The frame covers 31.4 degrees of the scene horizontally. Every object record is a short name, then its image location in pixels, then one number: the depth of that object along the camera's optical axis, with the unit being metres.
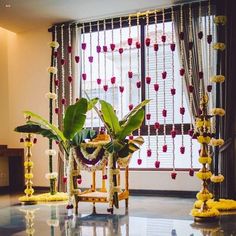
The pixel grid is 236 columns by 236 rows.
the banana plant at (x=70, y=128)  5.01
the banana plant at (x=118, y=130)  4.97
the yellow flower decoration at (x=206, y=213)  4.53
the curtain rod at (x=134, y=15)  6.32
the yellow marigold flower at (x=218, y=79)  5.39
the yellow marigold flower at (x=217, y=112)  5.29
